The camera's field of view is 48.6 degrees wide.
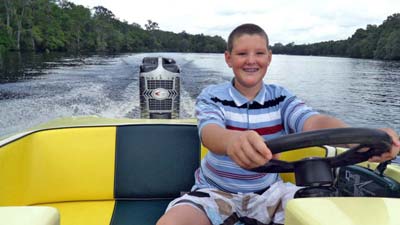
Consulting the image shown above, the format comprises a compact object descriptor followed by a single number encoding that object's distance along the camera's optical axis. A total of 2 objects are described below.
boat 1.82
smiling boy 1.50
